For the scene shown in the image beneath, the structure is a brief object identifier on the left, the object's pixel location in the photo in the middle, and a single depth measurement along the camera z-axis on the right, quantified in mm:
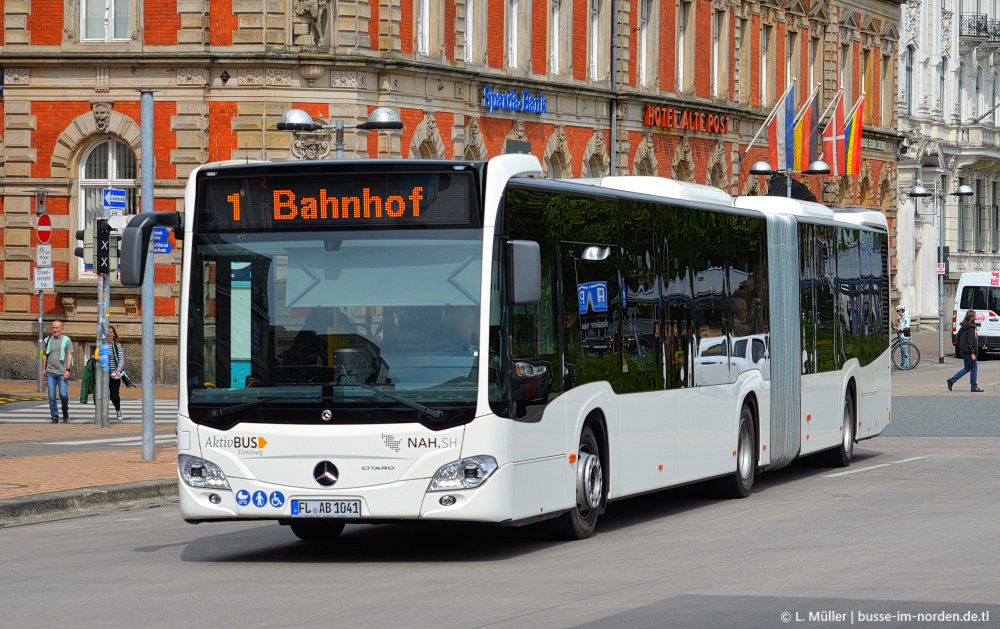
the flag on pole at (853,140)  51719
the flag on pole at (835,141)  52062
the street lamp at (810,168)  44656
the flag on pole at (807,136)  50000
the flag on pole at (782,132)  49000
